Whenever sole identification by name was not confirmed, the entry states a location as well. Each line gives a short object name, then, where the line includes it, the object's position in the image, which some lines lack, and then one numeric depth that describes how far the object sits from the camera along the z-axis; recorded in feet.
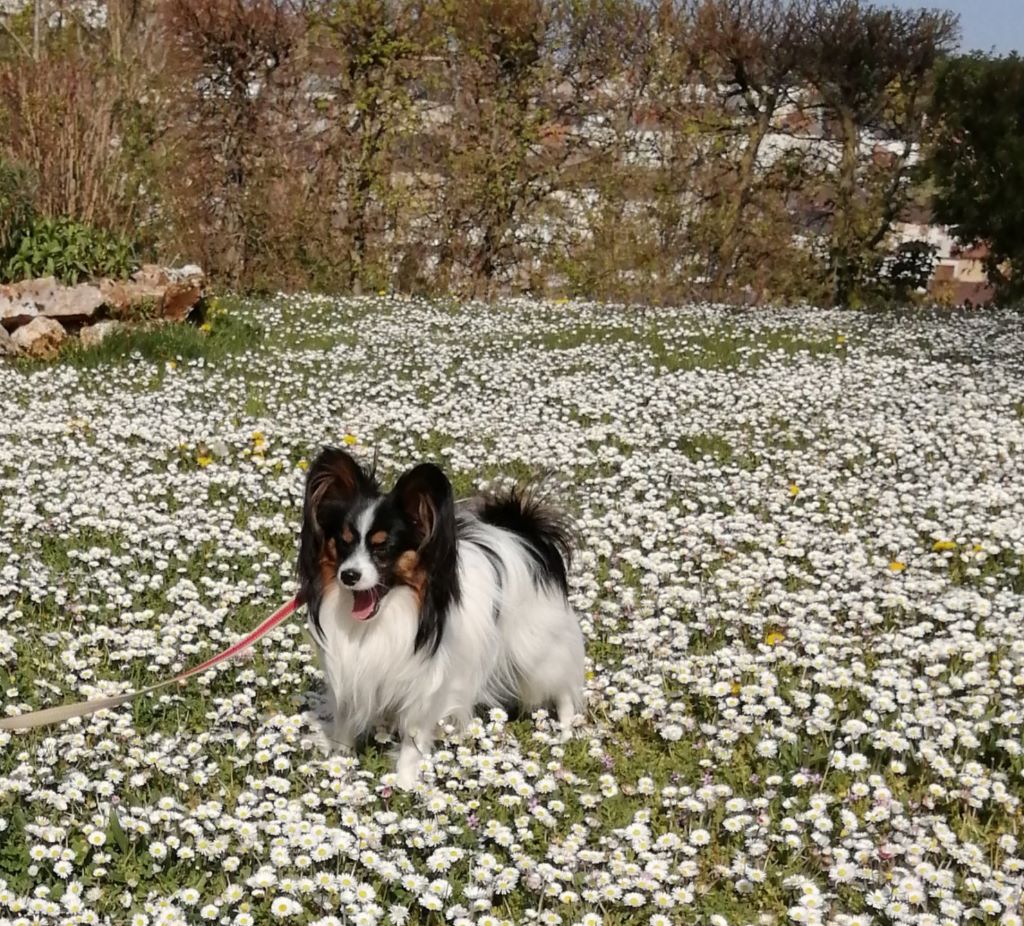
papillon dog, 10.98
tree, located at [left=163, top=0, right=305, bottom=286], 51.19
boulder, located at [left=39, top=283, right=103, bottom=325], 34.24
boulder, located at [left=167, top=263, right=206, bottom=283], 37.41
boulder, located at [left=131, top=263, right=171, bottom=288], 36.55
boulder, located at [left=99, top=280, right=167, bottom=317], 35.29
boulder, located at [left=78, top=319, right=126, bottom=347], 33.94
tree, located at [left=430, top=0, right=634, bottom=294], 53.21
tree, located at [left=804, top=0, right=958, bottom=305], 53.47
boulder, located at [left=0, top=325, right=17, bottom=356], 33.24
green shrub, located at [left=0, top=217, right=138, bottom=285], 34.47
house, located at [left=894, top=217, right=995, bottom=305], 53.78
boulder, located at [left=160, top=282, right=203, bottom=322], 36.47
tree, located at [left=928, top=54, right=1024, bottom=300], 47.85
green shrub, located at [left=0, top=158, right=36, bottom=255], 34.04
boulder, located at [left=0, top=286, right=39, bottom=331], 33.68
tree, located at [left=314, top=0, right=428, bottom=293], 53.26
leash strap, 10.93
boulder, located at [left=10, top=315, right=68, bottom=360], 33.22
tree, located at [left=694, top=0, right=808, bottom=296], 53.11
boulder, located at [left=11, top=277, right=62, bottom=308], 33.91
